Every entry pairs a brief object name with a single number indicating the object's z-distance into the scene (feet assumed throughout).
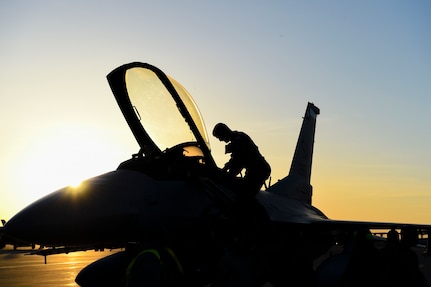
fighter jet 20.68
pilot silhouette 25.59
